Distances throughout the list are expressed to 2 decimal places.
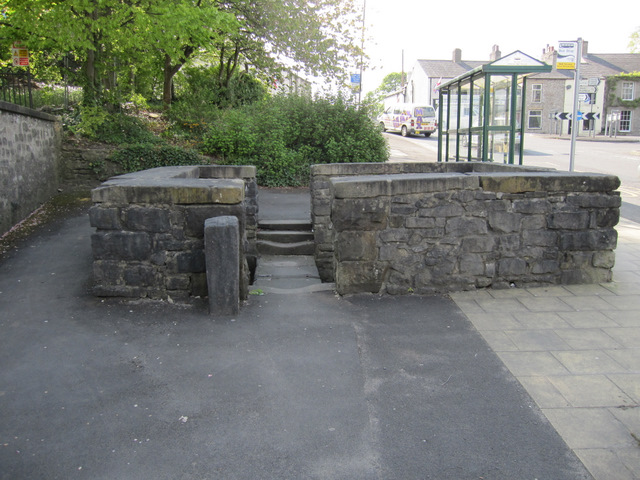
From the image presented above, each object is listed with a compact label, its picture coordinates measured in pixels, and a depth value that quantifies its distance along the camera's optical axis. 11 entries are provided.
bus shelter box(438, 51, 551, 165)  9.77
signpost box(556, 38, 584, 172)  11.62
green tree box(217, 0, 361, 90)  18.17
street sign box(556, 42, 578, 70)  11.78
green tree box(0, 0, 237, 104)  11.81
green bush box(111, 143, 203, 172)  13.80
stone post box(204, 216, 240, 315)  5.01
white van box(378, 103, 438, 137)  34.22
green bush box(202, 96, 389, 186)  15.41
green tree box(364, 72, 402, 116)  16.96
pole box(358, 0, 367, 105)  20.38
